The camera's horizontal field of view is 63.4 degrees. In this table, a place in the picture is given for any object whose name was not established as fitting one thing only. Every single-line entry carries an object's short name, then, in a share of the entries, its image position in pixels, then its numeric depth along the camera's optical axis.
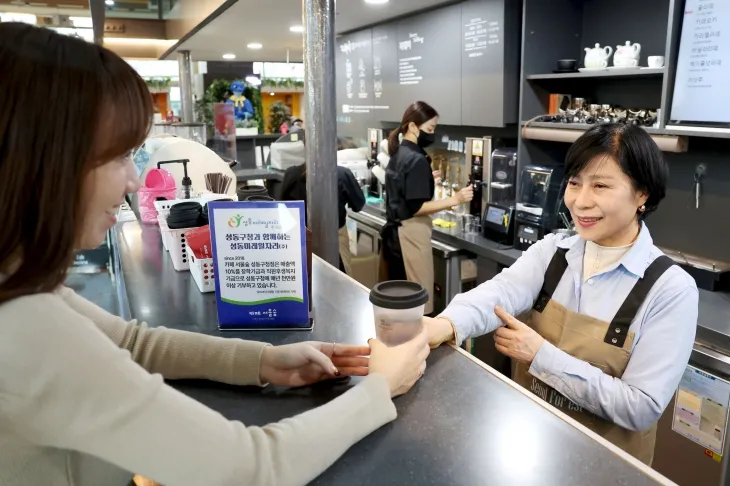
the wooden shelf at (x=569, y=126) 2.64
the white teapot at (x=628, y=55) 2.88
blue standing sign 1.42
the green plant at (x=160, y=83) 13.59
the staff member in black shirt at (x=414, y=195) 3.87
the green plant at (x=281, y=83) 12.99
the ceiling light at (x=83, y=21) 4.37
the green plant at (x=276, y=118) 9.10
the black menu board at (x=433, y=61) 3.96
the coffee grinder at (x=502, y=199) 3.57
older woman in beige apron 1.36
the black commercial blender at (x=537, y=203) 3.30
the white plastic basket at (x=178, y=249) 1.96
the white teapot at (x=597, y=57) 3.06
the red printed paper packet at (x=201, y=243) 1.73
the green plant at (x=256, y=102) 8.66
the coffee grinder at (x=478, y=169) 3.89
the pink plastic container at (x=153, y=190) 2.72
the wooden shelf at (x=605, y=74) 2.66
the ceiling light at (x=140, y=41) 6.97
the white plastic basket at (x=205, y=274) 1.74
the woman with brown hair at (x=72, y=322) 0.64
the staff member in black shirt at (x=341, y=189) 4.07
